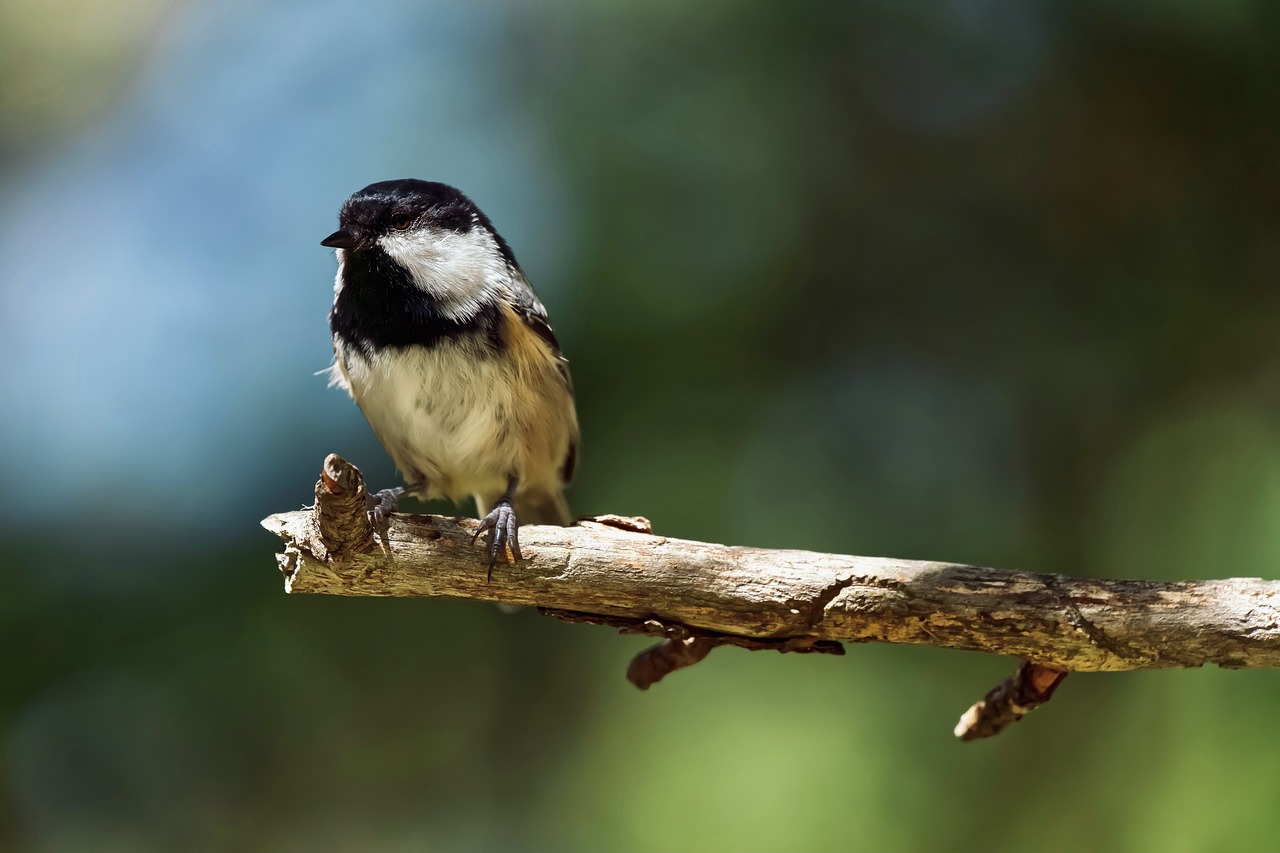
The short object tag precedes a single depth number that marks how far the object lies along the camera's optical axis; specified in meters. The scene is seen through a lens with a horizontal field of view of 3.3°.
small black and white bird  4.66
